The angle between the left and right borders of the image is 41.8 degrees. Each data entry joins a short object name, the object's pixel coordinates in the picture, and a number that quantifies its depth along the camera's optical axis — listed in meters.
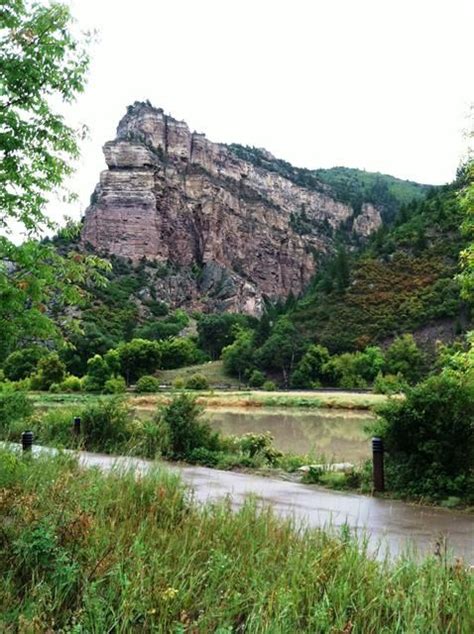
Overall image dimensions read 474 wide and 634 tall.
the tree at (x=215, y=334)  128.38
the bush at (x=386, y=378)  64.62
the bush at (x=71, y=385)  77.28
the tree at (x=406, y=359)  77.12
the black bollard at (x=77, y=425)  17.38
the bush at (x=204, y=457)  14.99
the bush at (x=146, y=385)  76.94
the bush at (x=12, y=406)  17.83
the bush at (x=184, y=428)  16.00
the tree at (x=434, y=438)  10.28
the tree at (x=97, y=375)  79.21
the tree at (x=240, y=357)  101.19
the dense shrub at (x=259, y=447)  15.88
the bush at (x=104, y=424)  17.50
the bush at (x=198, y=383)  84.06
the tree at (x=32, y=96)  5.96
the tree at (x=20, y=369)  87.31
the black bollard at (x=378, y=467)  10.91
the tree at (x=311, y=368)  88.62
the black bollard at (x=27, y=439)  14.38
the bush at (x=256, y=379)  94.44
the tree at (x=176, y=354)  109.94
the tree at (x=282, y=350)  96.69
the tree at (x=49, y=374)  80.69
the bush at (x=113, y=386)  73.12
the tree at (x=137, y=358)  93.31
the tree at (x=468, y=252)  10.85
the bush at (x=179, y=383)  82.24
